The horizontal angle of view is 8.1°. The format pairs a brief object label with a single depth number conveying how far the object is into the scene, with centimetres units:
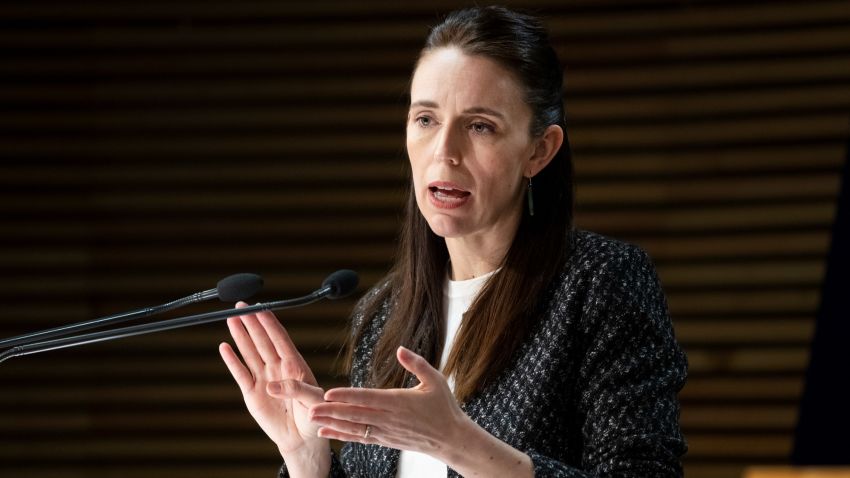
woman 592
